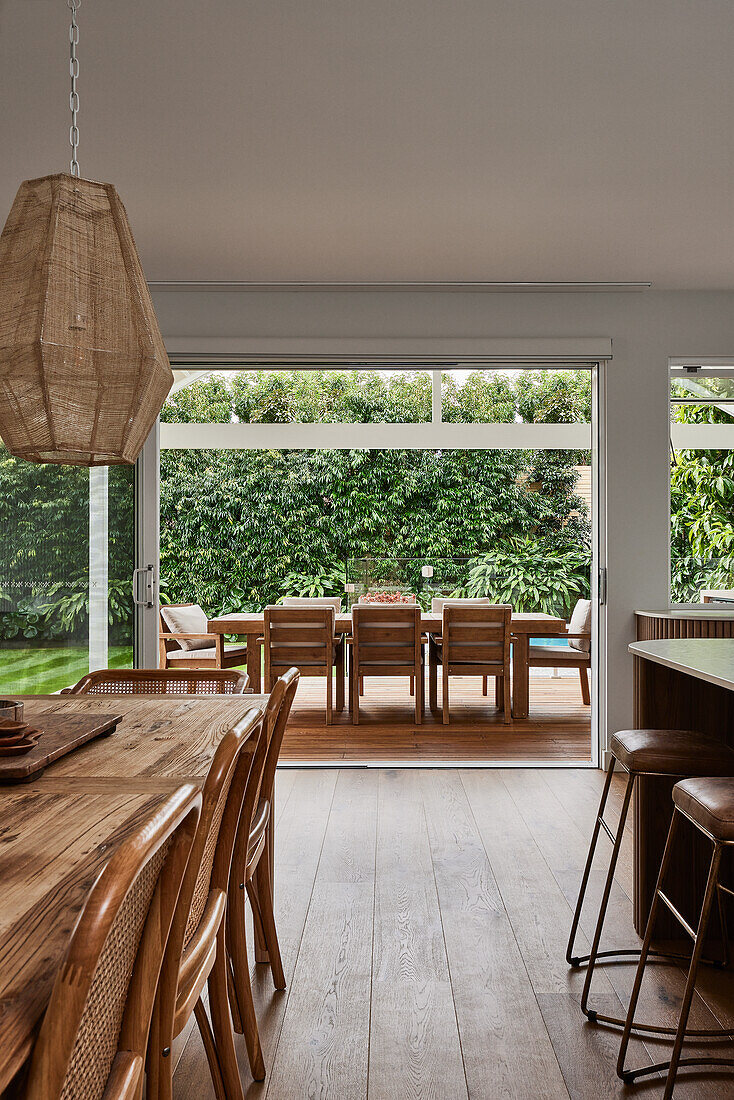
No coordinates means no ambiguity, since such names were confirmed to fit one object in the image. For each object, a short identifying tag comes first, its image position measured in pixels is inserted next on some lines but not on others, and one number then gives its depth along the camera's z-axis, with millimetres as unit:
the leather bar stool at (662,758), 2150
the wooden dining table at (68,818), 856
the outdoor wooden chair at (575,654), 6246
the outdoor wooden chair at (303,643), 6027
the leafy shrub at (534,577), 8859
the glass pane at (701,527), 4941
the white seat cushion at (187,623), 6688
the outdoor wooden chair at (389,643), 6023
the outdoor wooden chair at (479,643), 6000
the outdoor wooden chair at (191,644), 6391
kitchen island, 2562
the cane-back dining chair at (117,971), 747
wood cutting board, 1583
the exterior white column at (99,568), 4414
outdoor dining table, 6125
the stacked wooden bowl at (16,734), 1700
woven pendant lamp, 1766
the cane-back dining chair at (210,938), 1188
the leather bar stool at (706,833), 1615
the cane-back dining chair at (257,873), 1848
